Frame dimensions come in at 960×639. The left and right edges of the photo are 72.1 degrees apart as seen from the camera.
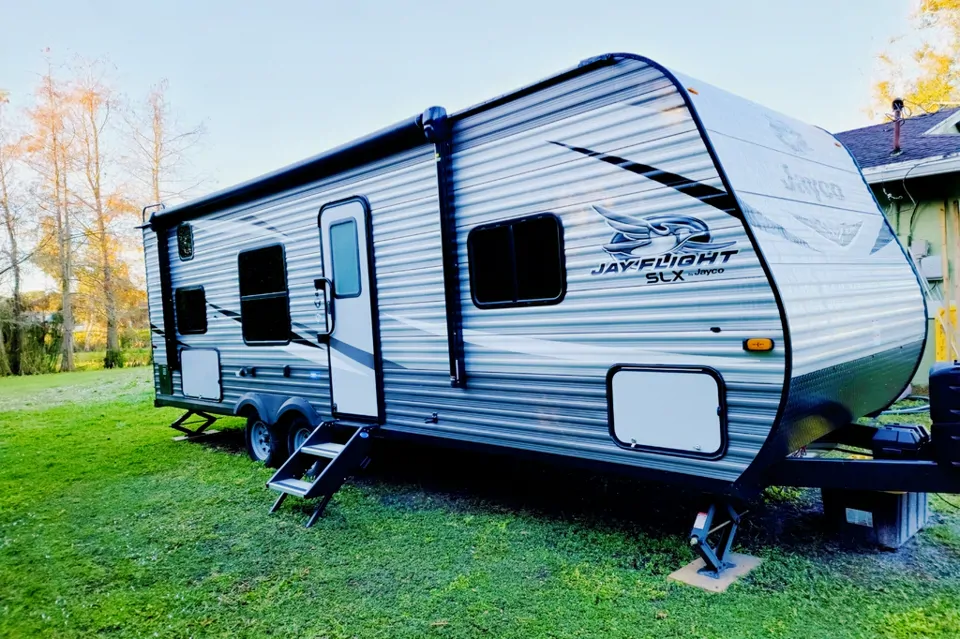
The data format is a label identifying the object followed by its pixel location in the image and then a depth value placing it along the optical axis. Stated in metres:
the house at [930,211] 8.20
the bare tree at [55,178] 23.44
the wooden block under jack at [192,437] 8.78
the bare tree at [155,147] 24.39
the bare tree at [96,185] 24.02
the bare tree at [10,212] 23.12
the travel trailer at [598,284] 3.44
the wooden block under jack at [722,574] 3.56
